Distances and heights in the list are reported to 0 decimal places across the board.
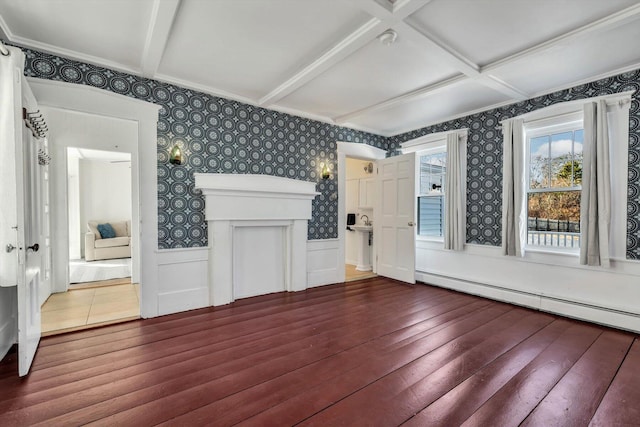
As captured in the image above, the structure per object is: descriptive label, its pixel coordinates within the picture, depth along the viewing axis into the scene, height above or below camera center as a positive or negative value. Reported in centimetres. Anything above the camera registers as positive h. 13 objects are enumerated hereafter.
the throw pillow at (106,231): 684 -46
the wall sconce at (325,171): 460 +61
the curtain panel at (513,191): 373 +23
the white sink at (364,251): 578 -81
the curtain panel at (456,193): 438 +25
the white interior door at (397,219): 475 -15
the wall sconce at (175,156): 328 +62
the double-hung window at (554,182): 350 +33
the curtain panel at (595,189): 304 +21
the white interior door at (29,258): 204 -36
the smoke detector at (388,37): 238 +142
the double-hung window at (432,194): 488 +27
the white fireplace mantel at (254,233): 359 -30
